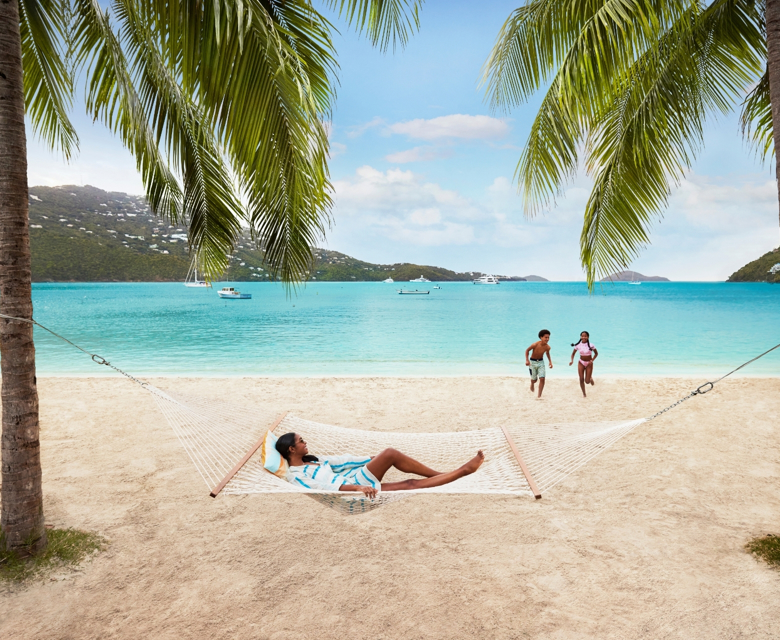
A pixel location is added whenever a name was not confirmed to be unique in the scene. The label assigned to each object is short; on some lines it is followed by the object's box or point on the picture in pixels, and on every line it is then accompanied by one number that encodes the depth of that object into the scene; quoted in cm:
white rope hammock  200
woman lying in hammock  223
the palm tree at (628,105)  268
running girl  514
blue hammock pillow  232
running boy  497
